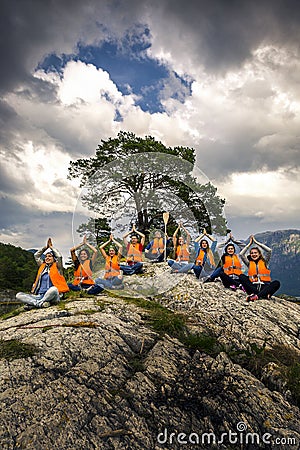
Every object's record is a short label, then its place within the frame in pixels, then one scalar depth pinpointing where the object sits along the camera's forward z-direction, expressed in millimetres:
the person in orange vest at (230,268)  9914
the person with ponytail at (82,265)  6902
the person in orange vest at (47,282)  8805
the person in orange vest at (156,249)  7625
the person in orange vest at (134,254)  6848
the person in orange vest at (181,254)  7216
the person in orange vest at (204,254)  7139
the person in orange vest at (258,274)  9734
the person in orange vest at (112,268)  6664
